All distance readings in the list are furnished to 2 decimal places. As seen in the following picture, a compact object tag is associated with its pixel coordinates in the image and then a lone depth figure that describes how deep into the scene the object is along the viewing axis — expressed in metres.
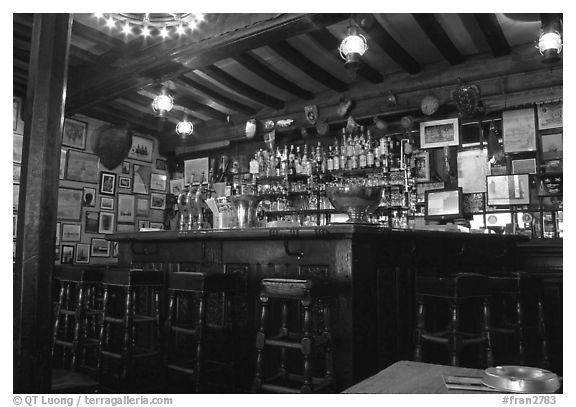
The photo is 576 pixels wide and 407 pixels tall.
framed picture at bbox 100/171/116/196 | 7.76
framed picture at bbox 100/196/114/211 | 7.74
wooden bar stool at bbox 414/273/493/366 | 2.86
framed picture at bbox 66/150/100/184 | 7.32
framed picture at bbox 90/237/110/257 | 7.54
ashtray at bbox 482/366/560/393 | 1.09
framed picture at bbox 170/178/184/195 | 8.79
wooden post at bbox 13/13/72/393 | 1.89
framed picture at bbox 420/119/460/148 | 6.02
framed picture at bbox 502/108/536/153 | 5.66
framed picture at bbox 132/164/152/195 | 8.30
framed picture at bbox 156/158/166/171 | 8.78
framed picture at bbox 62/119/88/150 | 7.28
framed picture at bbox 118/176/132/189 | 8.03
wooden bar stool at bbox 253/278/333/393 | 2.55
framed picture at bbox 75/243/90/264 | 7.31
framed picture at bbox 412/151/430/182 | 6.18
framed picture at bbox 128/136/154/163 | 8.34
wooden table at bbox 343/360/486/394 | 1.21
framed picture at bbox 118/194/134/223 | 8.01
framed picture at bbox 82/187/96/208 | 7.48
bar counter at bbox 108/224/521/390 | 2.84
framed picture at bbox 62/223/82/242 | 7.15
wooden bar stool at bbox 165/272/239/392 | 3.01
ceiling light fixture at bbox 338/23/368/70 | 4.43
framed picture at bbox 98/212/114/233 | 7.68
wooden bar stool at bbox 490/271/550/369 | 3.36
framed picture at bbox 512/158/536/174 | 5.70
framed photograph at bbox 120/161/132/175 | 8.11
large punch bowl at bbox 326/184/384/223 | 3.21
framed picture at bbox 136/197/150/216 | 8.31
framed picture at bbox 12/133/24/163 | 6.35
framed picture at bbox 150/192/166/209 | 8.60
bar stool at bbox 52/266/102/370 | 3.66
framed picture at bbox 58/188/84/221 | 7.16
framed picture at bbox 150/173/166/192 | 8.63
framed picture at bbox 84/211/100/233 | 7.48
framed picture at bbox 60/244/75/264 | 7.09
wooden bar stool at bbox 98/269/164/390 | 3.24
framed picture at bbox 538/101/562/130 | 5.56
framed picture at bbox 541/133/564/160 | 5.57
